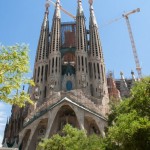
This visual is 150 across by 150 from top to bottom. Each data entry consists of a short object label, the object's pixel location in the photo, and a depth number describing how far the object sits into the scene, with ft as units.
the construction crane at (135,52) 257.94
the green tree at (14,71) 32.01
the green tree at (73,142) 75.46
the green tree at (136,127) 42.39
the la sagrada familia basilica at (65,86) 137.08
